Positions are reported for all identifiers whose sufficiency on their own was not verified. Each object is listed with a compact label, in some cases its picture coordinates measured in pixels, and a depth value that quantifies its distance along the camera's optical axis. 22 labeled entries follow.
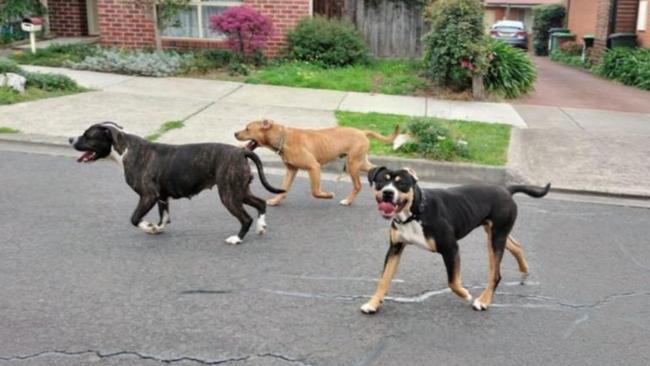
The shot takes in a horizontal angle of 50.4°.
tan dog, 6.43
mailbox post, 14.74
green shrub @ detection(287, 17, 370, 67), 14.66
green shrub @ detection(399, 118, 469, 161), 8.58
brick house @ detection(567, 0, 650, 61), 20.41
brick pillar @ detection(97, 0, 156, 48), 15.47
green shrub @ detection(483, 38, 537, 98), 13.27
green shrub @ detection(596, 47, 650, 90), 17.14
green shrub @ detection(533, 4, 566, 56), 35.12
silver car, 38.72
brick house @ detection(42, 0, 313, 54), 15.20
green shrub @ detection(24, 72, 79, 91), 11.54
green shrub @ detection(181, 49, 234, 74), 14.03
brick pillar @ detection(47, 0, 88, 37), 18.36
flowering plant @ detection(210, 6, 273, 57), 13.95
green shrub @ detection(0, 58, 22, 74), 11.54
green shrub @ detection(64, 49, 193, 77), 13.52
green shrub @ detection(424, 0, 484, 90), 12.55
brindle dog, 5.67
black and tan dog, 4.14
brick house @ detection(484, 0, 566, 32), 55.44
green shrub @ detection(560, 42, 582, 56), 27.67
